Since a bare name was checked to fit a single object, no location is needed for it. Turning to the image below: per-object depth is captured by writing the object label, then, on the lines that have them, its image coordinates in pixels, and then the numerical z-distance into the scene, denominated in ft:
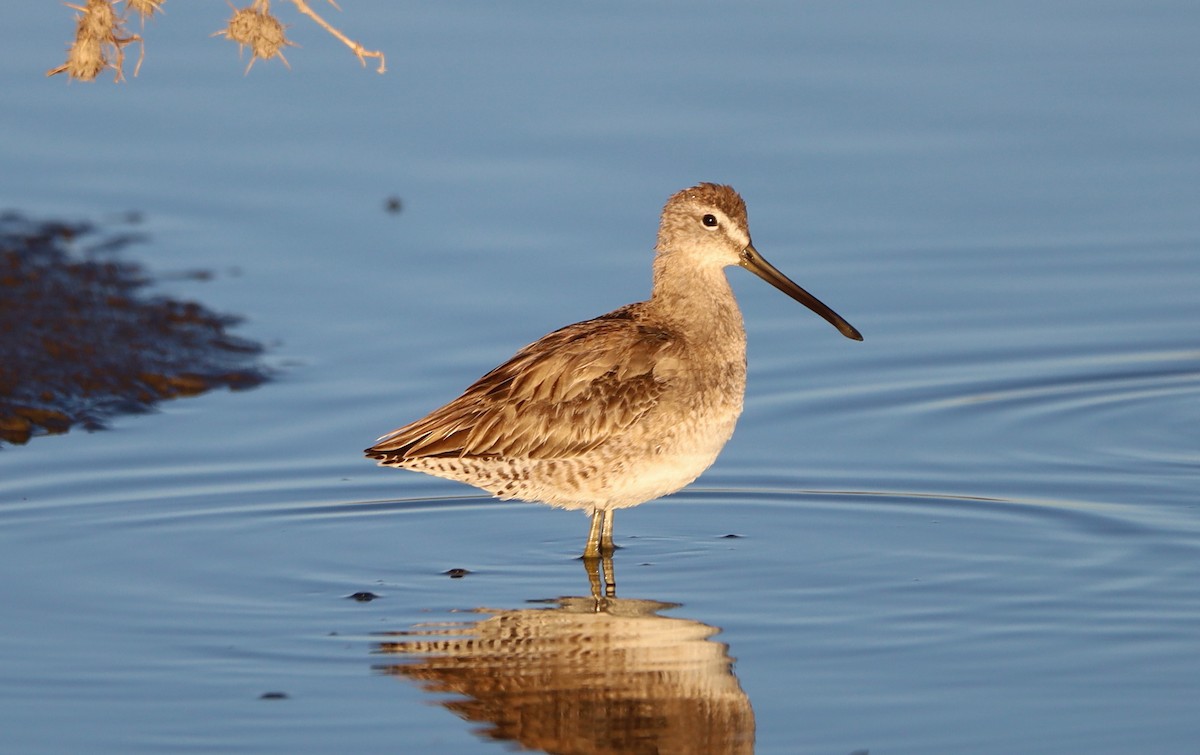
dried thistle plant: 40.96
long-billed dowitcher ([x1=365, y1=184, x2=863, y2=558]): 52.47
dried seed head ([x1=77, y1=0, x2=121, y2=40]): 40.93
